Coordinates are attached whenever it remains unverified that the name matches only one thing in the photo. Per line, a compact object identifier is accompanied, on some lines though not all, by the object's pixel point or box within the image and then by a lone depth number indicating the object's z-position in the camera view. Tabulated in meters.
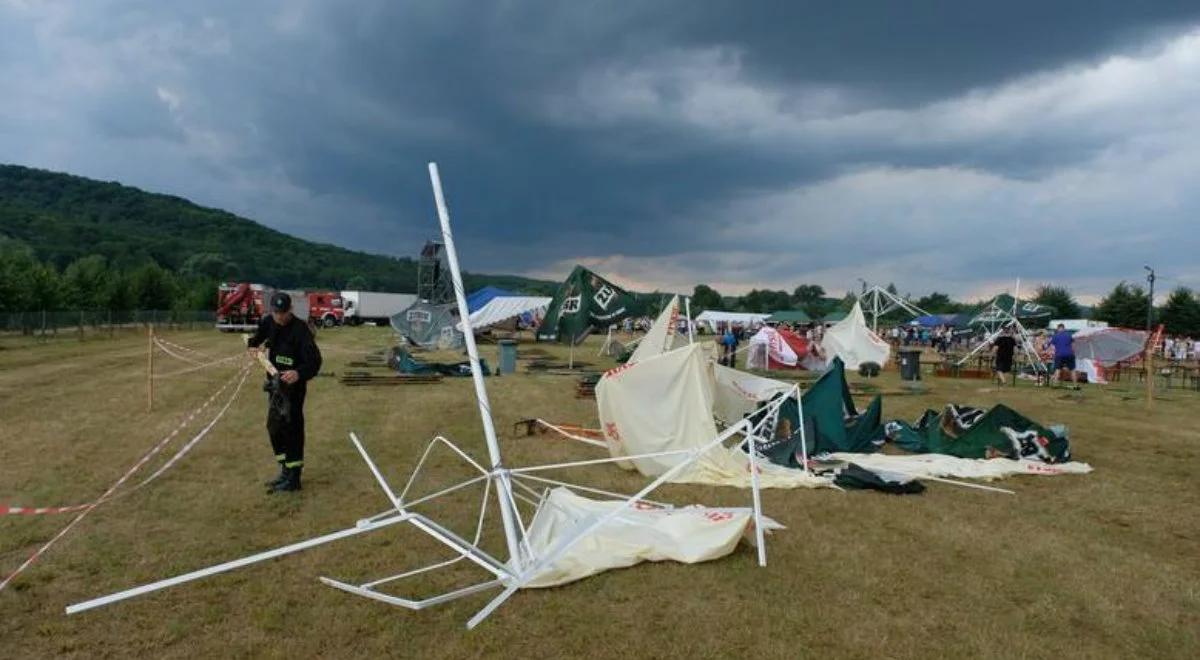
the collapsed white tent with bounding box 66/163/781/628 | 4.58
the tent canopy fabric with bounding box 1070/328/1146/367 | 25.23
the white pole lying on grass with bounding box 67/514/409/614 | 3.32
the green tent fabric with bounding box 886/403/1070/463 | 9.59
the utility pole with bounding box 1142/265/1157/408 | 16.45
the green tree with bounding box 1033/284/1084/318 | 97.12
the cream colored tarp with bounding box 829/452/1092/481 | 8.66
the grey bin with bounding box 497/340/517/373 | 22.17
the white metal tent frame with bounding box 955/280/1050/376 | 26.89
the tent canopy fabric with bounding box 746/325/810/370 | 25.77
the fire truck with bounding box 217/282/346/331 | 47.53
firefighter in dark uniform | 7.08
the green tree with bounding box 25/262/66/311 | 39.00
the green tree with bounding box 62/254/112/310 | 44.44
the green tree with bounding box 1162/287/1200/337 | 73.44
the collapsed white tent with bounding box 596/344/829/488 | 8.43
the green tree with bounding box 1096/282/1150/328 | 79.38
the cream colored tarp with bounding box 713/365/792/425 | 11.76
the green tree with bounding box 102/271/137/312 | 48.81
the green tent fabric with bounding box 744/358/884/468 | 9.98
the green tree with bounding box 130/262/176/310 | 54.25
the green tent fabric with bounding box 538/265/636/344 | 20.06
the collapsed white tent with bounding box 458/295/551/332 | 39.88
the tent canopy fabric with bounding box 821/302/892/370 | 25.36
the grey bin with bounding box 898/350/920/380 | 22.39
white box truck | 63.84
